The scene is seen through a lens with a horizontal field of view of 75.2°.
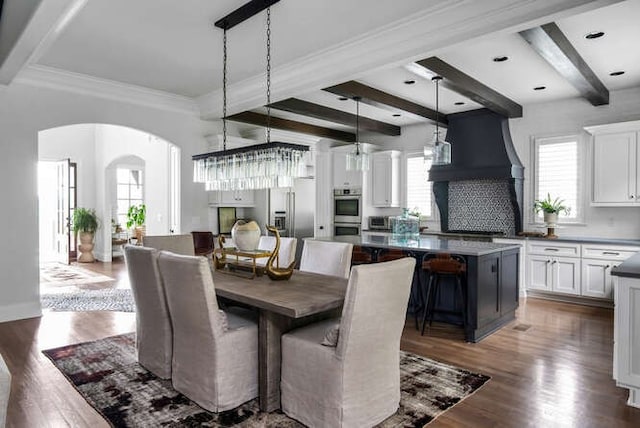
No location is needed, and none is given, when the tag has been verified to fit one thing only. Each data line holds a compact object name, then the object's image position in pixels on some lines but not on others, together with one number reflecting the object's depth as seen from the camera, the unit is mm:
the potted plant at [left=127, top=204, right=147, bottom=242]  9766
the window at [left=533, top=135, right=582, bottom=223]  5695
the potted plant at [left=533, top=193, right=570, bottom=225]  5621
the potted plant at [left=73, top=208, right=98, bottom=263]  8602
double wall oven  7453
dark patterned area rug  2408
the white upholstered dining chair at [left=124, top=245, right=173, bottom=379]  2865
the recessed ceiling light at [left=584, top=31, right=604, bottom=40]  3527
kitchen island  3896
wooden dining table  2312
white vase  3141
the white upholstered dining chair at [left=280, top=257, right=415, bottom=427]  2141
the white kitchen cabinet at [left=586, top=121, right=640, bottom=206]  4984
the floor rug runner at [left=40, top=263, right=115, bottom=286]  6625
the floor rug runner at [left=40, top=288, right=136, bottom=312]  5020
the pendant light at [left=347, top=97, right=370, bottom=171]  5477
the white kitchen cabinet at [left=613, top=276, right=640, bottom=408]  2609
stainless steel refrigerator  7246
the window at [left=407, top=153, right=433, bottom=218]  7184
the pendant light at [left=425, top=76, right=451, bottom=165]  4578
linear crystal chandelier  3033
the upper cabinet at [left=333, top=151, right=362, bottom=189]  7500
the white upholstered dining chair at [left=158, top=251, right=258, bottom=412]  2447
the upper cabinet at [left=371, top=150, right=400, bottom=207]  7328
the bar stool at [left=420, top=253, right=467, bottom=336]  3928
